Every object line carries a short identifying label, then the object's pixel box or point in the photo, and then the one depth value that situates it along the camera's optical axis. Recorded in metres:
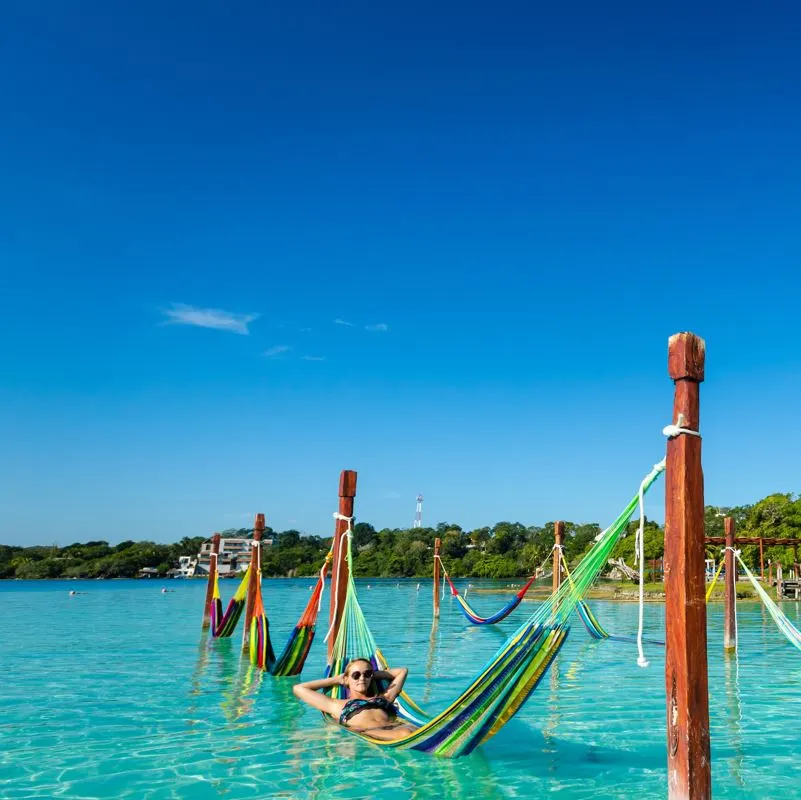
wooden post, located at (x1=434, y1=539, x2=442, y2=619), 20.87
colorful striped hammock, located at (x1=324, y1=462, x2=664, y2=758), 4.21
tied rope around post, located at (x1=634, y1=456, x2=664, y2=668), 3.81
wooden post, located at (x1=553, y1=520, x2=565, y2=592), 13.80
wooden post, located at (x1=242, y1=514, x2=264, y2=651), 11.45
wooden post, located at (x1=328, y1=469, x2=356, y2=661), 8.09
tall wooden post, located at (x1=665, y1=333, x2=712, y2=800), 3.35
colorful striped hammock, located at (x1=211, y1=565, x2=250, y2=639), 13.08
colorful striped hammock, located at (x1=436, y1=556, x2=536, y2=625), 14.68
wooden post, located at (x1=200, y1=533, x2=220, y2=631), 15.36
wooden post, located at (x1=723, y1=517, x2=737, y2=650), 13.67
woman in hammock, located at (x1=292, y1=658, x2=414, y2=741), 6.08
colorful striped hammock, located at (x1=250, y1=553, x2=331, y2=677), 9.26
